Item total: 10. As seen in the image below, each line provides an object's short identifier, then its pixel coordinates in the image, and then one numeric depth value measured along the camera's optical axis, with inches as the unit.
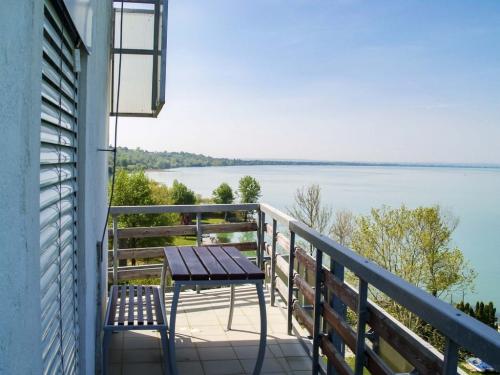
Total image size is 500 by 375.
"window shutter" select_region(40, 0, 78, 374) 52.8
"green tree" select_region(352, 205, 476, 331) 1058.1
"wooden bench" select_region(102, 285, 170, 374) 109.3
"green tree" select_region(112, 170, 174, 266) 1205.7
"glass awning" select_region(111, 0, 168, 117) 151.1
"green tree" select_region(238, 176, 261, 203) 2359.0
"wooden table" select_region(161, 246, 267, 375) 110.0
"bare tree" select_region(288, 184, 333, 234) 1409.9
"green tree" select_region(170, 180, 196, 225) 2098.1
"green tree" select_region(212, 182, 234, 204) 2391.6
